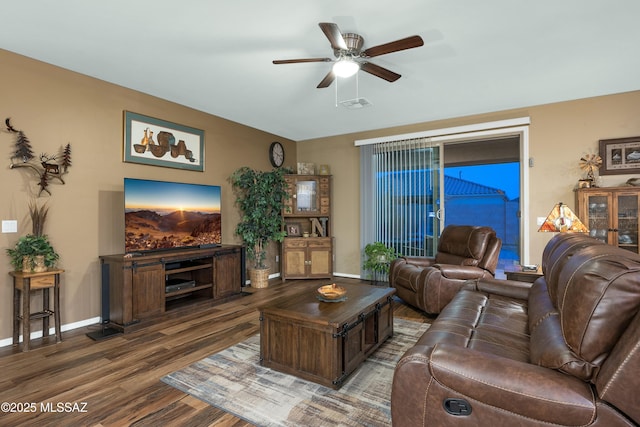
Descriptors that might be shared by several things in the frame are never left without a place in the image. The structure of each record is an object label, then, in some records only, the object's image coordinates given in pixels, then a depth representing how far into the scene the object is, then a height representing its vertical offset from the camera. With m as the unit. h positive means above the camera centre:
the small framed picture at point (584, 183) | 4.00 +0.39
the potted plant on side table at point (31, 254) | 2.88 -0.33
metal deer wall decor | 3.01 +0.56
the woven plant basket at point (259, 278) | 5.16 -0.98
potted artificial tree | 5.14 +0.06
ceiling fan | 2.33 +1.32
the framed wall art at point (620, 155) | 3.98 +0.73
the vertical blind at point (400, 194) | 5.29 +0.38
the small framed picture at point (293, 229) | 5.93 -0.24
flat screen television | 3.58 +0.03
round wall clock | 5.97 +1.18
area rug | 1.89 -1.17
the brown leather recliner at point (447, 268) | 3.55 -0.62
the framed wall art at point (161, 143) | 3.87 +0.97
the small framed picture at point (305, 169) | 6.05 +0.89
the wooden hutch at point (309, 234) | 5.73 -0.29
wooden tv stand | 3.31 -0.75
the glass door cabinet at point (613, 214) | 3.76 +0.00
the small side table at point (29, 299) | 2.79 -0.74
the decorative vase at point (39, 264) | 2.90 -0.42
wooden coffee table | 2.20 -0.88
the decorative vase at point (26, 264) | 2.87 -0.41
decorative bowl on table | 2.61 -0.63
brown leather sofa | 1.02 -0.57
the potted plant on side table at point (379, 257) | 5.29 -0.68
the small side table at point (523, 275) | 3.21 -0.60
